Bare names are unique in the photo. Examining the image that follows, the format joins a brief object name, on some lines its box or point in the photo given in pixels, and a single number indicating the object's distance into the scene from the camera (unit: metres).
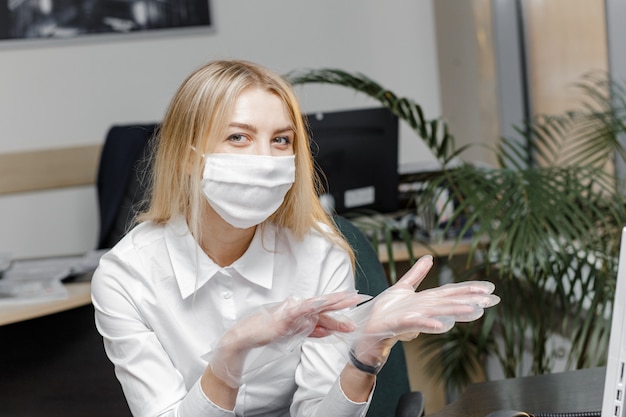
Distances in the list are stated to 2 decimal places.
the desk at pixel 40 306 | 2.17
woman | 1.39
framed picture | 4.07
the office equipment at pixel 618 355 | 0.96
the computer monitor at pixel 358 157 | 2.74
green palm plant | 2.19
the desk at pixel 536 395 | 1.29
